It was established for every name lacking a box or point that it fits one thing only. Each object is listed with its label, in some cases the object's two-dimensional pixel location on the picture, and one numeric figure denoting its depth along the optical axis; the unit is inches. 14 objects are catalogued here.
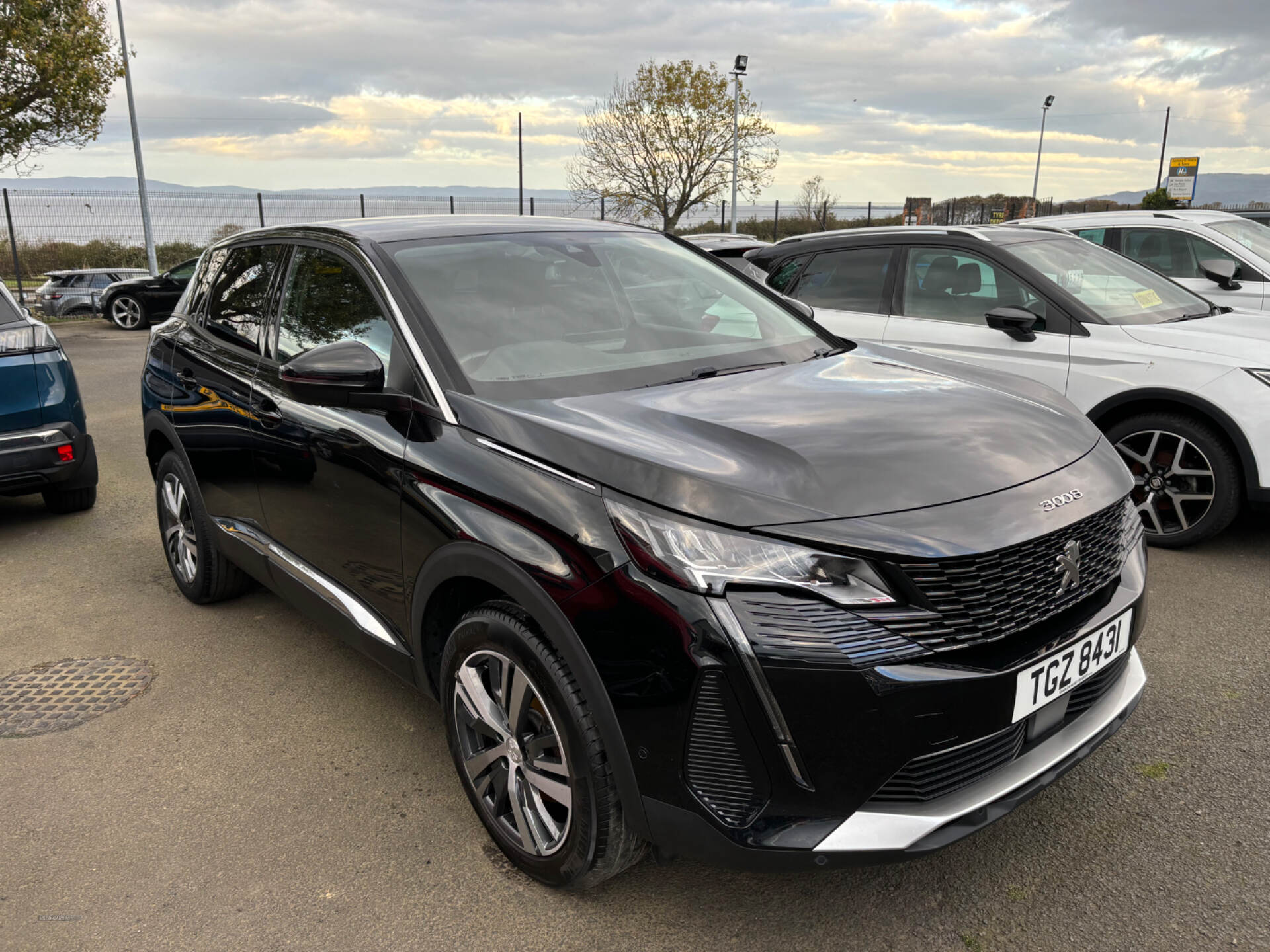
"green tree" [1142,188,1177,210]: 1455.5
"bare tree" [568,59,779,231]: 1267.2
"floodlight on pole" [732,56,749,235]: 1137.4
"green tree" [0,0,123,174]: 572.7
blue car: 201.6
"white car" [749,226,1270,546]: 181.3
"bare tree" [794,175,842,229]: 1381.6
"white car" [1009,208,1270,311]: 280.2
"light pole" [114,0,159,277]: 866.8
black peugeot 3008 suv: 74.4
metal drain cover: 133.1
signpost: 1797.5
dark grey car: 761.6
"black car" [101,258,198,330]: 650.2
